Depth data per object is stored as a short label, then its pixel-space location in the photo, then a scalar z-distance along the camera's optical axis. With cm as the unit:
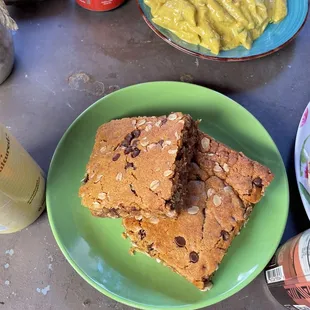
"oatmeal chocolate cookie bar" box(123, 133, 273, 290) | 23
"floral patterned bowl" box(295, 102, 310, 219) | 26
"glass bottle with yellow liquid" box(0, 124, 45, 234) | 21
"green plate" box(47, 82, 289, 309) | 23
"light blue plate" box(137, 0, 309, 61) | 31
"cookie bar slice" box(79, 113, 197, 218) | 23
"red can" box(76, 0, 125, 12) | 34
